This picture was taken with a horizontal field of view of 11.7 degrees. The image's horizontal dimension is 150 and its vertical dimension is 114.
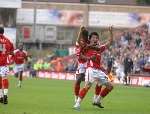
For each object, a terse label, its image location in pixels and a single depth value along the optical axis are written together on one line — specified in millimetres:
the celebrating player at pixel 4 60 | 21891
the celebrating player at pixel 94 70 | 21062
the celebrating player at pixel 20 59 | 35681
